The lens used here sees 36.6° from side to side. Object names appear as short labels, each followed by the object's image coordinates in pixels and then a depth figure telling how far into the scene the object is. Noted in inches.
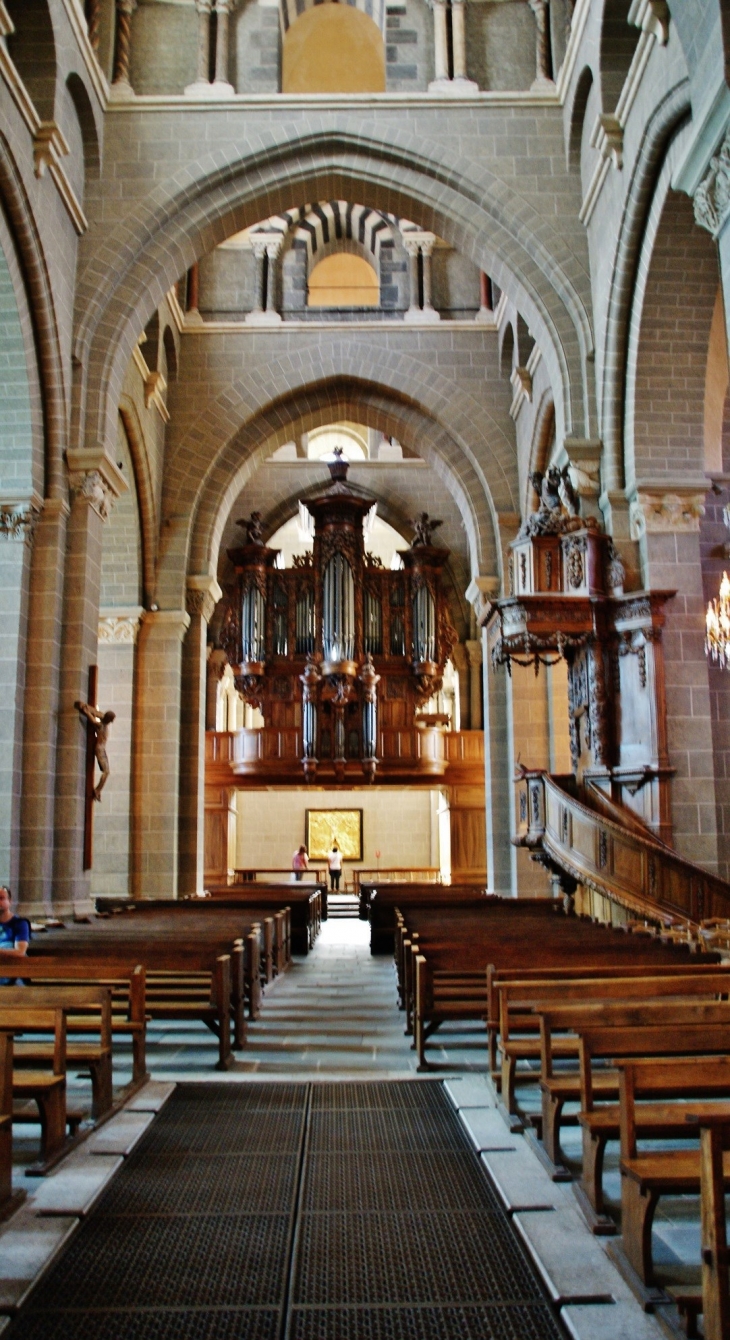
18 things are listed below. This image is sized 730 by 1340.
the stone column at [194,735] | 655.1
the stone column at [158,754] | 631.2
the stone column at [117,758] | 628.4
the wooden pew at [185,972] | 249.4
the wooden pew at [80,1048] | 182.1
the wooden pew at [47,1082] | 162.9
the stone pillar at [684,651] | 419.2
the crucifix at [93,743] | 455.5
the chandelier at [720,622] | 366.9
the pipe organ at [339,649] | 838.5
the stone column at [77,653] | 436.1
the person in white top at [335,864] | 973.0
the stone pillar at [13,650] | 415.8
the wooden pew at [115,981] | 212.4
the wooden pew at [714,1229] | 97.5
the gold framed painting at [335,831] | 1053.2
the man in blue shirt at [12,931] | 243.6
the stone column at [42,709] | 423.5
